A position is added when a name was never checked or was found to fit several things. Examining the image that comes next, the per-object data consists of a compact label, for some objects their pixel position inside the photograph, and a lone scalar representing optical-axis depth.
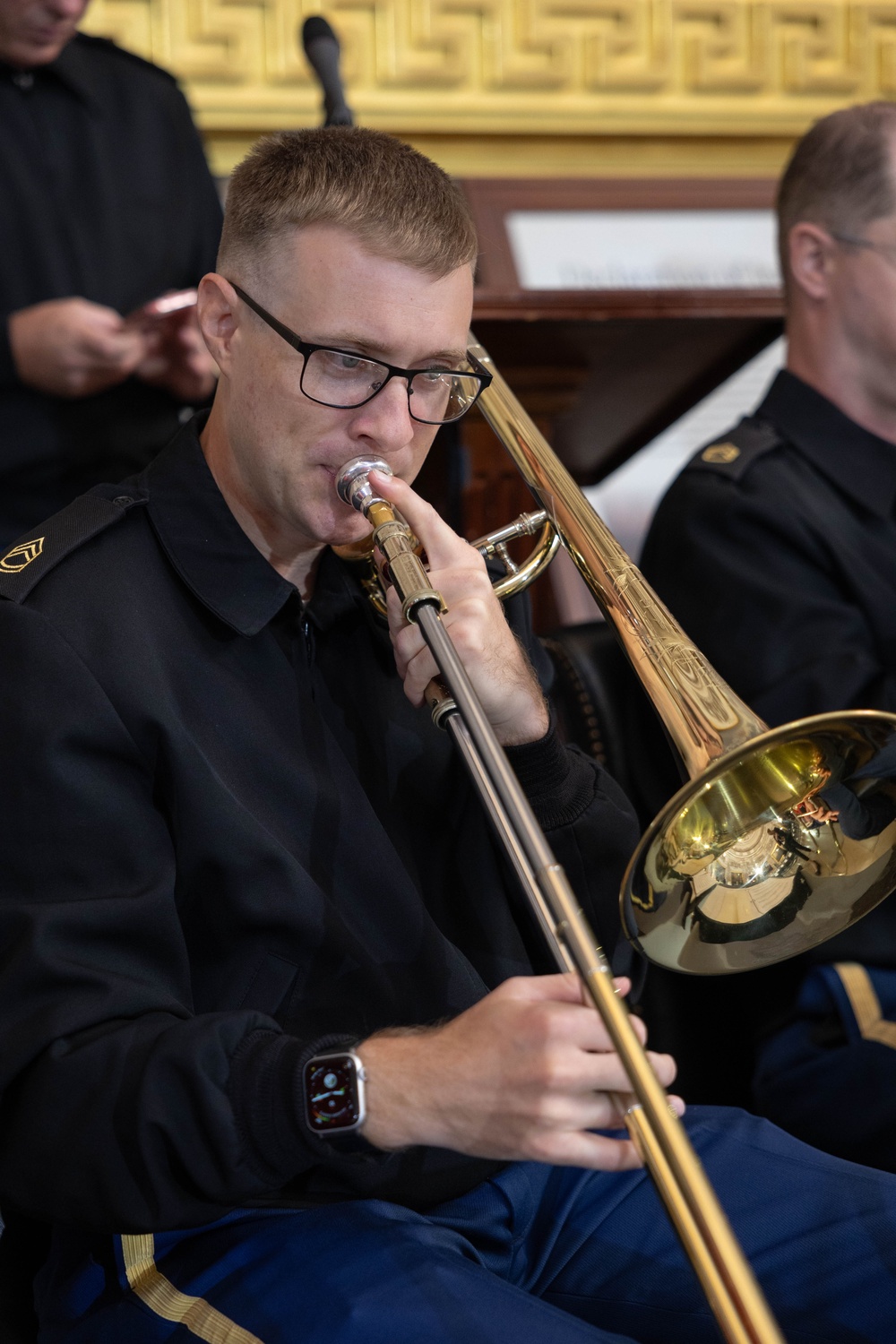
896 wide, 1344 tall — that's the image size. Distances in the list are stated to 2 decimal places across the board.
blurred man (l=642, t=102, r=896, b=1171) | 3.73
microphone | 3.91
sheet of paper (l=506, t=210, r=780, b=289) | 5.14
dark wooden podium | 4.22
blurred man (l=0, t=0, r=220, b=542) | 3.99
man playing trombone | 3.21
